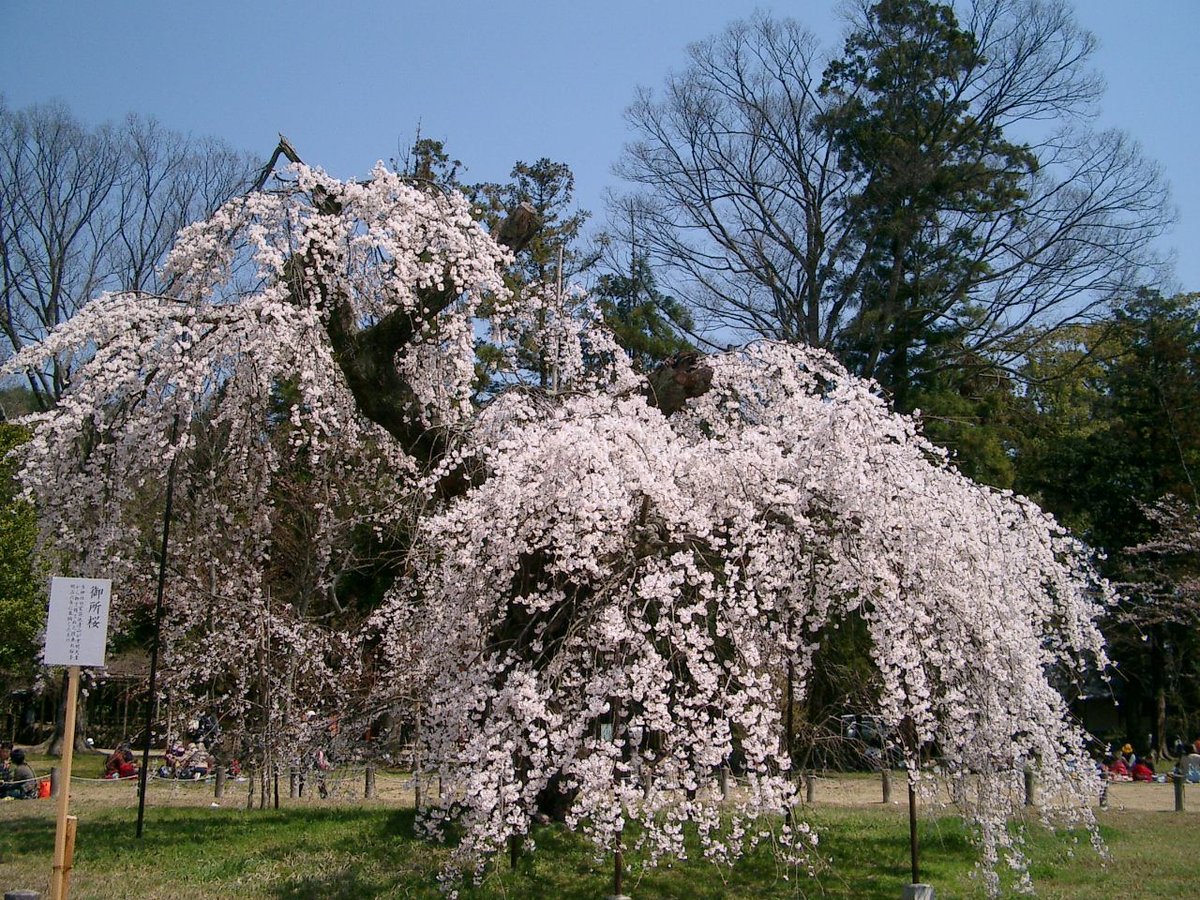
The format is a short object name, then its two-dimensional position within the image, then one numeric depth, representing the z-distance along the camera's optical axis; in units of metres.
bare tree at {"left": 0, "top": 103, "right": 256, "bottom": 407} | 21.42
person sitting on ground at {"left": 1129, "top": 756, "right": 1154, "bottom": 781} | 17.66
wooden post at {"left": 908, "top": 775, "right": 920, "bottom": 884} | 6.43
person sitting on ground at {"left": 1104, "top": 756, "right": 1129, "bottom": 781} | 17.80
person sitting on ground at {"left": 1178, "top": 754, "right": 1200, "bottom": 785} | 17.20
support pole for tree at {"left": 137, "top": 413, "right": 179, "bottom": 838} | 7.84
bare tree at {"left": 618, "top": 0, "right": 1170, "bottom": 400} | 19.20
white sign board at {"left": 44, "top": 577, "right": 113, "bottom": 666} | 5.60
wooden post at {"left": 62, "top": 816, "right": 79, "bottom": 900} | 5.40
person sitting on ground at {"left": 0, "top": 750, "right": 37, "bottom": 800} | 11.97
